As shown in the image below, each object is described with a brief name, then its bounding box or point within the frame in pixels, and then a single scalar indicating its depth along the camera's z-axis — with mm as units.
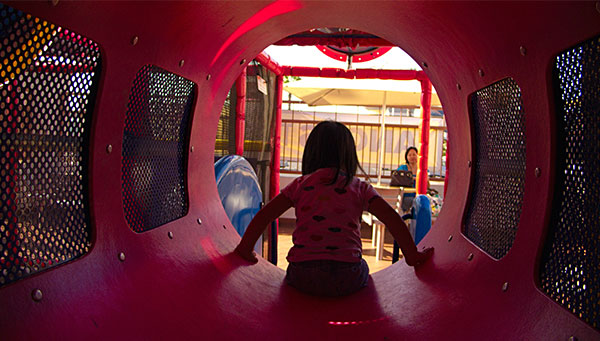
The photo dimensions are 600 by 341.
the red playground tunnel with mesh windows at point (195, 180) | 818
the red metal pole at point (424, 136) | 4582
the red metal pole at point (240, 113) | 3502
